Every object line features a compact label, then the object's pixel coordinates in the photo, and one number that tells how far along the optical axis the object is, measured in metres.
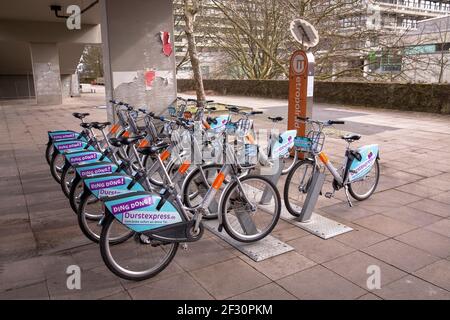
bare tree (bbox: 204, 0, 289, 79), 17.41
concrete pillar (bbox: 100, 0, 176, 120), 7.08
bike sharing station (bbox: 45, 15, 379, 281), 2.81
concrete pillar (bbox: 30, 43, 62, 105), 16.23
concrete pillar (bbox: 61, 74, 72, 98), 22.29
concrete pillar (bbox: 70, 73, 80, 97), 23.09
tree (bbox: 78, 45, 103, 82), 37.16
